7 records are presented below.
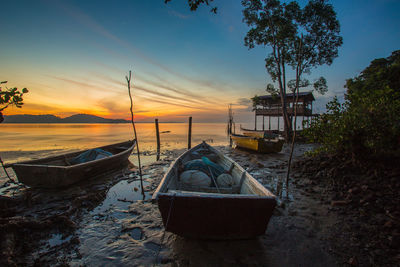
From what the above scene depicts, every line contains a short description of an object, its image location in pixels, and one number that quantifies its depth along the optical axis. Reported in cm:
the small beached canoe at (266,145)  1299
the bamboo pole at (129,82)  670
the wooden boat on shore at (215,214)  278
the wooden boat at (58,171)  588
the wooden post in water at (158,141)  1795
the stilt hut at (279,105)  2216
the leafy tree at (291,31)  1548
